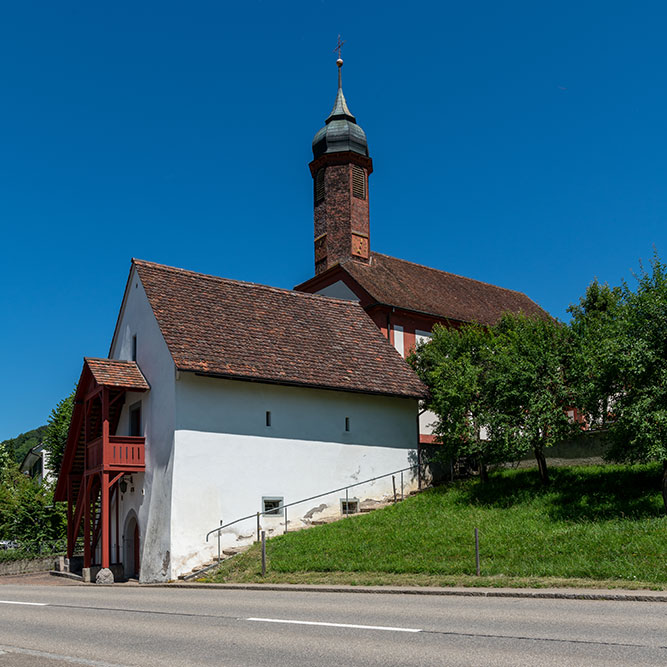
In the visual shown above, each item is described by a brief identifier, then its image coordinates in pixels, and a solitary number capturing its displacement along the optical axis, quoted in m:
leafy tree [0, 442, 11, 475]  58.84
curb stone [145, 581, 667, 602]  12.98
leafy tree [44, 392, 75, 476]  48.78
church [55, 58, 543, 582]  25.19
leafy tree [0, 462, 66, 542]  40.20
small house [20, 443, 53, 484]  72.19
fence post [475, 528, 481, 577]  16.45
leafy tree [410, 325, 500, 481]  26.72
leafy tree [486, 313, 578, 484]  24.56
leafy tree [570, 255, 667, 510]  19.97
